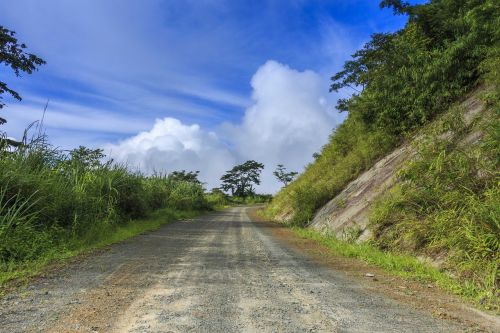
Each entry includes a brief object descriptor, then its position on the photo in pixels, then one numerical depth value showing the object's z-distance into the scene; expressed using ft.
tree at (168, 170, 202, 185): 241.35
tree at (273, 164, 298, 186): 243.19
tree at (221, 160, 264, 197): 291.38
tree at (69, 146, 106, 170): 45.19
